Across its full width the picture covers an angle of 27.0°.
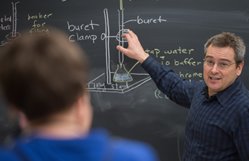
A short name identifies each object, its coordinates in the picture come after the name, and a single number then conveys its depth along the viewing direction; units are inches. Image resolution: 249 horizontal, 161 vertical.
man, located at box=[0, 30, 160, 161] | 46.1
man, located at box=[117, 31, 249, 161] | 90.0
